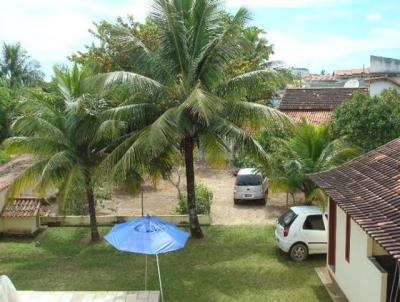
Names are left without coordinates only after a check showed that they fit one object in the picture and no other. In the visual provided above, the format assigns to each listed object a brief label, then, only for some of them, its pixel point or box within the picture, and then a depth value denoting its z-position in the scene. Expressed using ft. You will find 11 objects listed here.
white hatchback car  48.55
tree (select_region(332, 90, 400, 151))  61.77
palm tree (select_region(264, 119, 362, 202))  61.05
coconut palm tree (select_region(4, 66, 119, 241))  51.70
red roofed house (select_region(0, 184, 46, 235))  60.44
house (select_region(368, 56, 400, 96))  173.88
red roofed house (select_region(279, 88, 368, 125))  107.55
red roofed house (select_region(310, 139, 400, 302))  29.68
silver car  73.36
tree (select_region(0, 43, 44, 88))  166.20
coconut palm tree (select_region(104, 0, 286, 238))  50.01
